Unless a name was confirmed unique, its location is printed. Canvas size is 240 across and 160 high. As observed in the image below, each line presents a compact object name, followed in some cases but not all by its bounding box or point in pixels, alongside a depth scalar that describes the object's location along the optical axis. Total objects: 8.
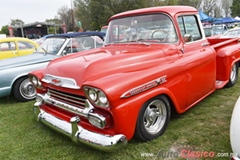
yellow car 7.60
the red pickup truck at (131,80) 2.30
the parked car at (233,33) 10.73
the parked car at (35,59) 4.65
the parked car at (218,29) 16.71
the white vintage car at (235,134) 1.88
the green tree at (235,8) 49.16
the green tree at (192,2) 47.47
